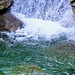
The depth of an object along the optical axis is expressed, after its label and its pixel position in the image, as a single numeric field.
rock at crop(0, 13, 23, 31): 8.65
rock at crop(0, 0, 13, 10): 9.11
